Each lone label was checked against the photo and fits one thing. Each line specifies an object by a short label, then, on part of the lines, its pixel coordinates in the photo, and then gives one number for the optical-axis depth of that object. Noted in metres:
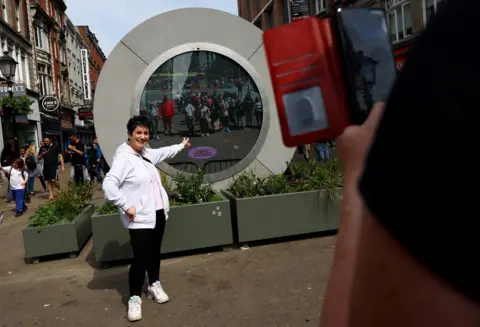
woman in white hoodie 4.08
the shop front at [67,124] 39.87
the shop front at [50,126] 31.81
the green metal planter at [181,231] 5.52
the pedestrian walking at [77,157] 12.40
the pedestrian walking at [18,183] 9.95
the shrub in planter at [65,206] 6.11
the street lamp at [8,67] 13.16
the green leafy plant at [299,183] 6.31
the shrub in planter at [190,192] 6.19
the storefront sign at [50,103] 26.19
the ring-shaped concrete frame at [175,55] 7.31
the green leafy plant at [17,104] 16.17
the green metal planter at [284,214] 5.95
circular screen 7.52
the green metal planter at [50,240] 5.86
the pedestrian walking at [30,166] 12.31
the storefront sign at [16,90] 16.34
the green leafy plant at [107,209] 5.79
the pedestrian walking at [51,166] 11.45
